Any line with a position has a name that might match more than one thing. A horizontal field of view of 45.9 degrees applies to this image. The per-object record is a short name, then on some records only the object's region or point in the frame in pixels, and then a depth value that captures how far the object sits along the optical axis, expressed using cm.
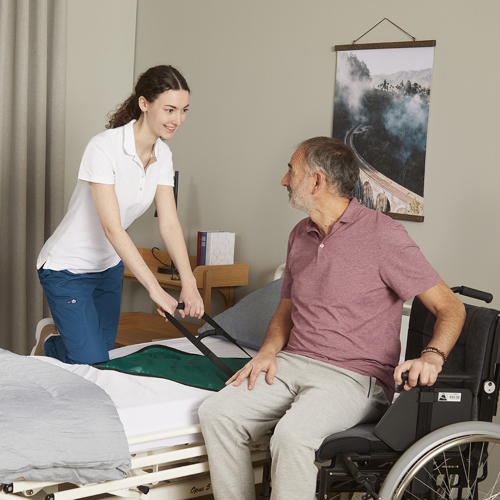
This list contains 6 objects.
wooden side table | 294
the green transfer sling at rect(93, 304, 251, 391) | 188
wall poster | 251
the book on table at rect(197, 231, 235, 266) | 300
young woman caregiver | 198
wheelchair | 142
